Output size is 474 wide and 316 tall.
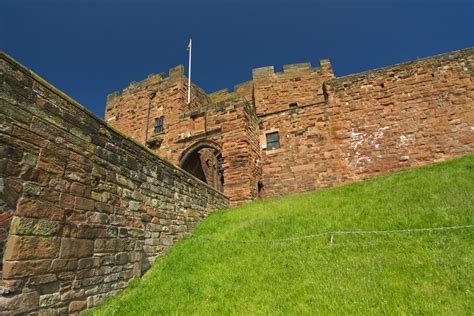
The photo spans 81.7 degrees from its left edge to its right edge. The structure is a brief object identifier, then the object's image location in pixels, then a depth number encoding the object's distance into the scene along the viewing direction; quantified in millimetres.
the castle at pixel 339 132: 11961
